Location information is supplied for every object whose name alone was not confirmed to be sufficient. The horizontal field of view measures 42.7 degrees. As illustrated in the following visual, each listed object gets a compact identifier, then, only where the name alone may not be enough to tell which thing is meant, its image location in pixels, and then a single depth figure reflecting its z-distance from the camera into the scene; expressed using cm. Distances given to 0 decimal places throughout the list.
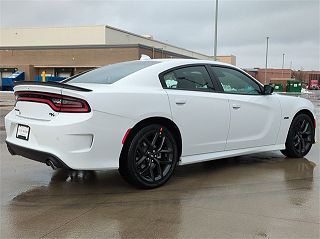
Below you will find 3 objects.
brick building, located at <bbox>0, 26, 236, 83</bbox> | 4709
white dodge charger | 436
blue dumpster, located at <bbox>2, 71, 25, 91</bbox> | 4627
